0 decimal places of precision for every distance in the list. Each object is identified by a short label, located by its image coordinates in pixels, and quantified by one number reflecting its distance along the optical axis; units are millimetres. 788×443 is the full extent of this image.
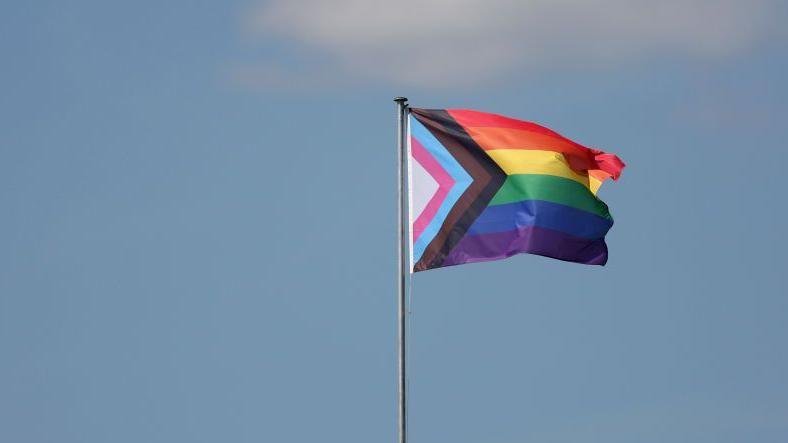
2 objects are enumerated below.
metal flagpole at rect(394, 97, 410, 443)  34625
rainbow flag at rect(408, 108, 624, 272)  36094
